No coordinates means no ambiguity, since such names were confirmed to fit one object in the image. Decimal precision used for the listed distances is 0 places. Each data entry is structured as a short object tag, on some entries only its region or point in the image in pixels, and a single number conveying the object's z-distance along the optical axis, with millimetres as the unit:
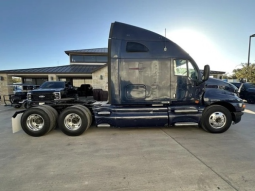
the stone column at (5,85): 15945
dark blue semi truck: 4785
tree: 23397
